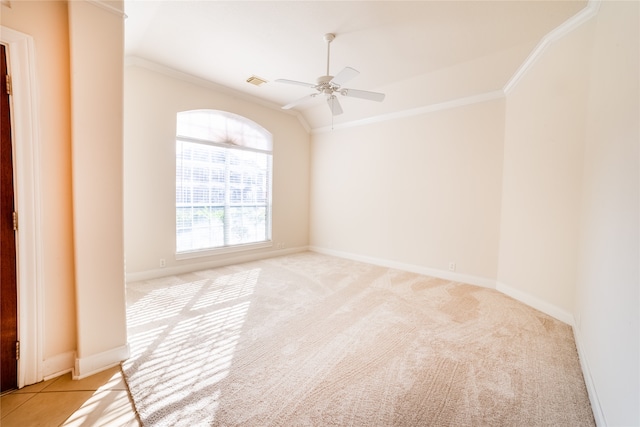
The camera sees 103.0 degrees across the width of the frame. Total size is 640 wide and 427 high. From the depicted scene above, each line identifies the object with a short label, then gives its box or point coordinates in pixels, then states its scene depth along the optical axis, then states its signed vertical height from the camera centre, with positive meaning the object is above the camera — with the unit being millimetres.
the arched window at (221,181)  4172 +376
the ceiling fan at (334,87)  2606 +1267
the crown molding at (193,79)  3521 +1929
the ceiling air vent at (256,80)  4008 +1958
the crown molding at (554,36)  2318 +1799
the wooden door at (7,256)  1505 -355
